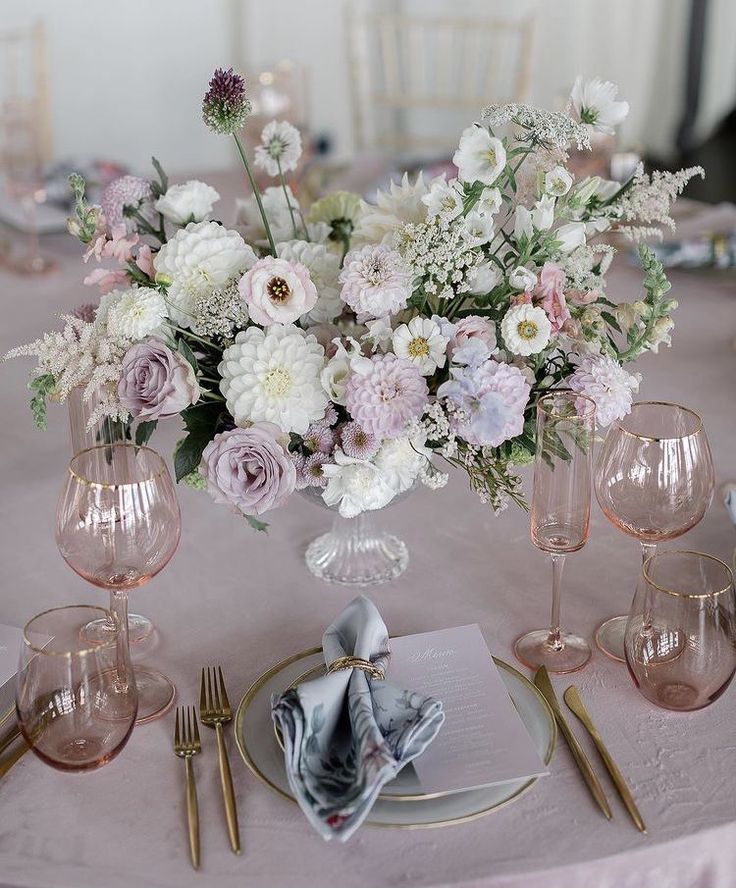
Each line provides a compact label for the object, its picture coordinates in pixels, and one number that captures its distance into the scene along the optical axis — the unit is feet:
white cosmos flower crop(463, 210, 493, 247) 3.49
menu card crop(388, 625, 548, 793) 3.05
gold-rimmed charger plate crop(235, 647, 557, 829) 2.94
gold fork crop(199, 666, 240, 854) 2.96
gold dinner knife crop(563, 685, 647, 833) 2.97
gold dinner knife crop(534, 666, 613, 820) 3.02
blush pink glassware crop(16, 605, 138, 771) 2.95
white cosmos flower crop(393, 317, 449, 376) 3.40
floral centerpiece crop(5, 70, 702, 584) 3.37
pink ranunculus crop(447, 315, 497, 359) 3.44
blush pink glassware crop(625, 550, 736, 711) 3.17
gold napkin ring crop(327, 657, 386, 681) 3.32
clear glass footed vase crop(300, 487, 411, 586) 4.15
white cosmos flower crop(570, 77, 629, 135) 3.63
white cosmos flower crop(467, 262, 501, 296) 3.54
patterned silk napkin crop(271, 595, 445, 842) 2.85
